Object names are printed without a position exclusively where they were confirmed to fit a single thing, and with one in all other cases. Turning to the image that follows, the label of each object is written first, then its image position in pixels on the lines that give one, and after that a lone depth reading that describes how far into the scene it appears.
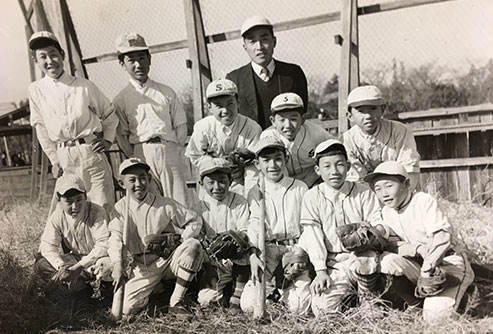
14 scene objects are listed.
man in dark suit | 4.64
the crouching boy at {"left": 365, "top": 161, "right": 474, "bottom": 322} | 3.31
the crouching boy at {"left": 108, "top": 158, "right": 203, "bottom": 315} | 3.85
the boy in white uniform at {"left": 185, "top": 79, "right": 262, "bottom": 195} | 4.30
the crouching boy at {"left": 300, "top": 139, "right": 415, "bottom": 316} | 3.55
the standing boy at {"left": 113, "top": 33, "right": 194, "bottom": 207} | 4.89
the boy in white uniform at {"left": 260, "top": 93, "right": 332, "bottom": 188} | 4.10
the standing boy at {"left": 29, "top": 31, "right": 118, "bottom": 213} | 4.71
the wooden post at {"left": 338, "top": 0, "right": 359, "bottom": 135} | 5.07
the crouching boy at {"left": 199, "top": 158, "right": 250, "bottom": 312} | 3.78
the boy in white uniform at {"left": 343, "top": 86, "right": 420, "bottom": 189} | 4.11
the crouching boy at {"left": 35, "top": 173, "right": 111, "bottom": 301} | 4.03
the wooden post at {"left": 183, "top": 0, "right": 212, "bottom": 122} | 5.79
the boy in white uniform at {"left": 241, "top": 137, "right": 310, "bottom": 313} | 3.74
